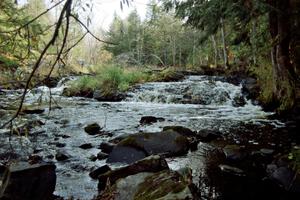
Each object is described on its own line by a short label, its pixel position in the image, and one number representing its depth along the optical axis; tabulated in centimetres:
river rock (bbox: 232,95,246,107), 823
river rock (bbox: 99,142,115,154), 427
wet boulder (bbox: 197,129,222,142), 484
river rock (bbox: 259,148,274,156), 403
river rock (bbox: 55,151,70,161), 400
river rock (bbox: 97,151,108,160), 404
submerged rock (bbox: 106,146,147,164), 384
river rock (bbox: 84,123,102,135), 540
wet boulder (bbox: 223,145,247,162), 391
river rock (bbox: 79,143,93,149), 452
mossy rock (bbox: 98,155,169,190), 316
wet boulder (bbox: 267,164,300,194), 311
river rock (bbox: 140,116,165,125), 616
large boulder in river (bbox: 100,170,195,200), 241
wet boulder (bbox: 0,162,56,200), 272
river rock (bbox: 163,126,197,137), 497
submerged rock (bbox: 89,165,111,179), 343
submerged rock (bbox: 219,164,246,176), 353
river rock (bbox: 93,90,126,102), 963
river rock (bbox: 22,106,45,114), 704
